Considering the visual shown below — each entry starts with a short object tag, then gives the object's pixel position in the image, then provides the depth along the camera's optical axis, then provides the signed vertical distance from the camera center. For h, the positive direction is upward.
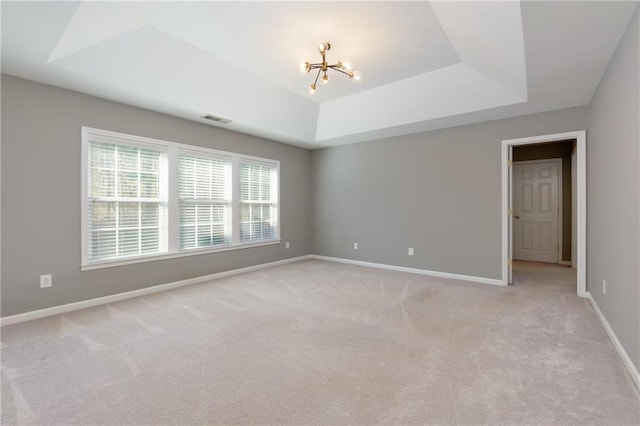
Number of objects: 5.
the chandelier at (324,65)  3.16 +1.61
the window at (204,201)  4.45 +0.19
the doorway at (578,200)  3.77 +0.18
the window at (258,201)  5.36 +0.22
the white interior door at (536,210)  6.04 +0.07
